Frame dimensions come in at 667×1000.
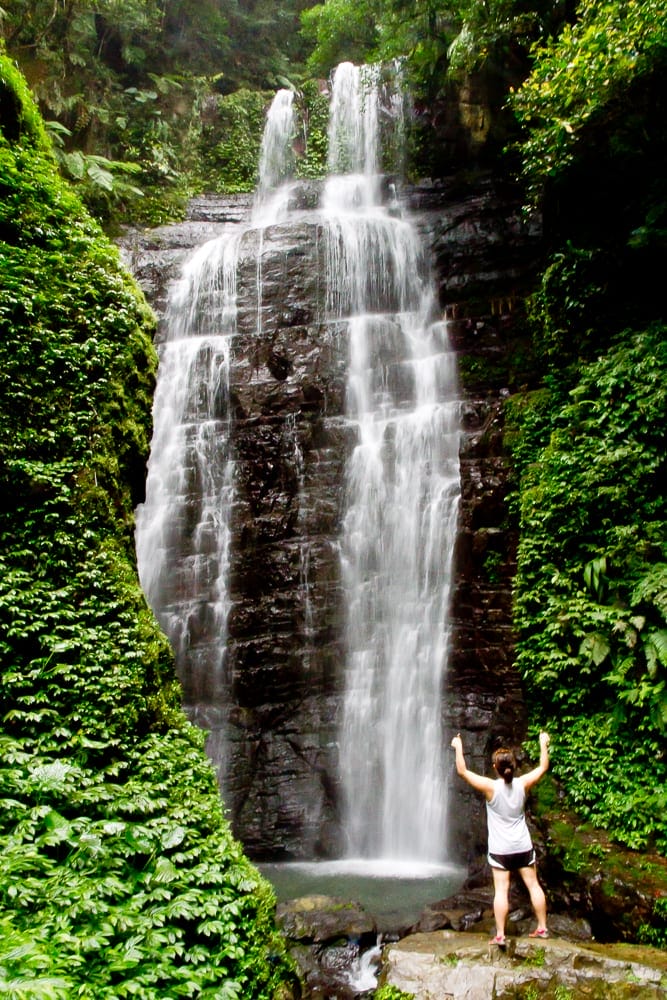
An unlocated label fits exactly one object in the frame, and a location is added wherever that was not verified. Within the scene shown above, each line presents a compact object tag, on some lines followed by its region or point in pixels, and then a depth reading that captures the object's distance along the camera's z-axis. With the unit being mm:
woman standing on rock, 5469
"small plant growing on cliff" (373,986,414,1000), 4860
